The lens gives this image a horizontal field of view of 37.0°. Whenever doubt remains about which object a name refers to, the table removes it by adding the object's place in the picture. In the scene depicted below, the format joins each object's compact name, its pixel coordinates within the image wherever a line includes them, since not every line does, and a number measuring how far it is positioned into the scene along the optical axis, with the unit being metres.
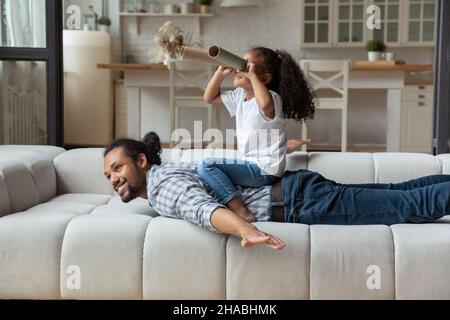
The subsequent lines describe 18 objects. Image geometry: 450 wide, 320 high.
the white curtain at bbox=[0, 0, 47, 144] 3.83
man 2.17
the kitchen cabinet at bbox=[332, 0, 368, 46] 7.49
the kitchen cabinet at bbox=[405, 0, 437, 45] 7.34
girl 2.25
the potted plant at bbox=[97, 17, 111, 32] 7.50
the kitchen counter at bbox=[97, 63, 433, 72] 5.20
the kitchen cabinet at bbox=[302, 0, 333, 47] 7.52
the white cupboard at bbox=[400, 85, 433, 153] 6.87
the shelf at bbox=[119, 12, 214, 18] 7.55
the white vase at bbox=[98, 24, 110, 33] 7.53
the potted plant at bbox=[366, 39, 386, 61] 6.14
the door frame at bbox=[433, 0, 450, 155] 3.78
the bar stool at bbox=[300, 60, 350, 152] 4.98
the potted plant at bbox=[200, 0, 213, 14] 7.60
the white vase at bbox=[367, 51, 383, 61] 6.12
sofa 1.97
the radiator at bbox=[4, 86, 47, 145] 3.94
